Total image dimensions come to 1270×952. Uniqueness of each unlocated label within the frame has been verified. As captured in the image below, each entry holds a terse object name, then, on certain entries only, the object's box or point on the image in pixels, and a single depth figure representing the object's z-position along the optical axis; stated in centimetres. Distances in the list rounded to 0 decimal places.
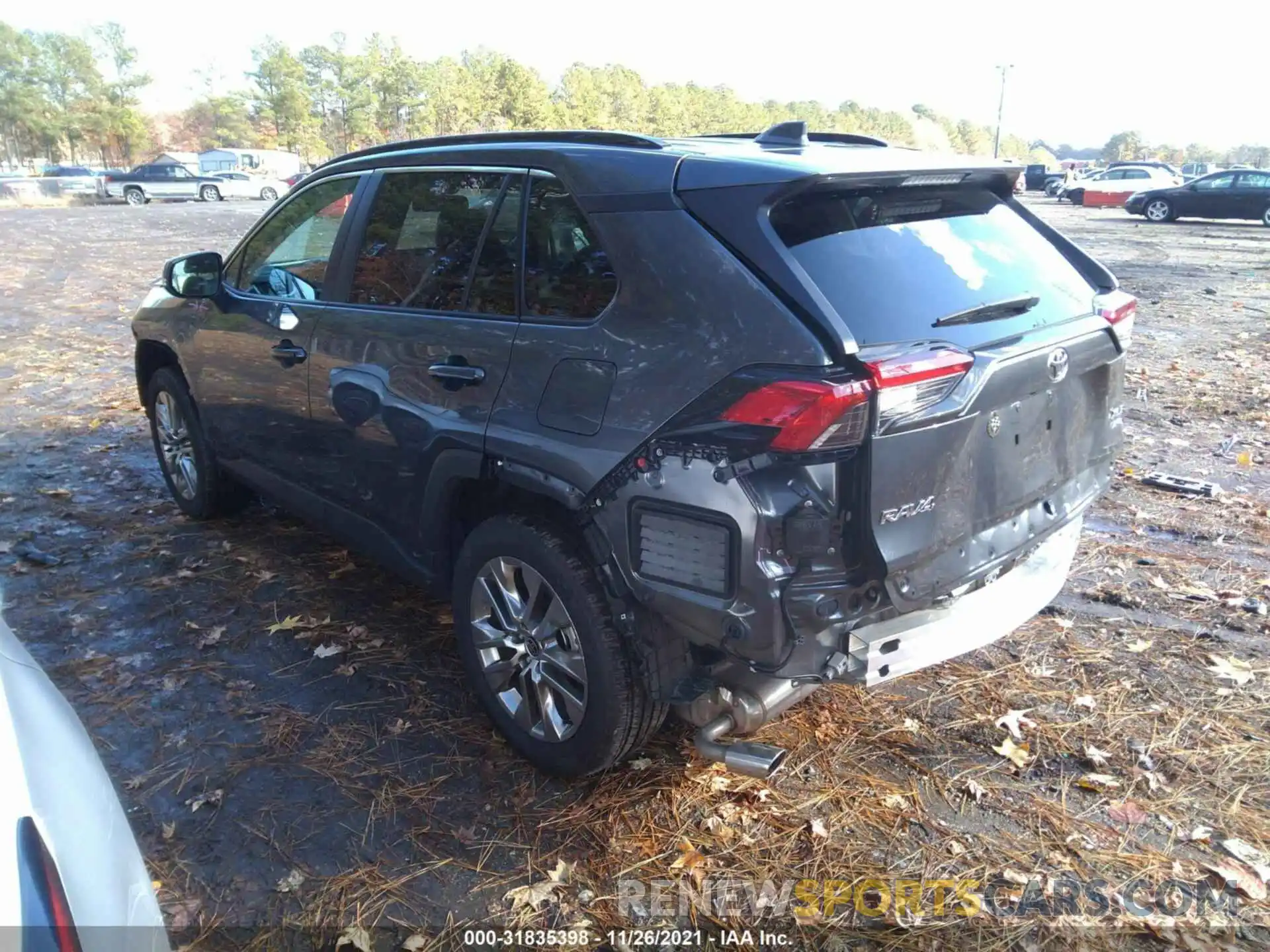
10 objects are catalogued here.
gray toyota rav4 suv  243
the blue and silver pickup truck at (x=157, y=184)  4203
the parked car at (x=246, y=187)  4341
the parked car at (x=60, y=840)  132
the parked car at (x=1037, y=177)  4838
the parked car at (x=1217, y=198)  2741
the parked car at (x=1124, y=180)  3534
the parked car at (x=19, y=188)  4334
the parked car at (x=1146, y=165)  3684
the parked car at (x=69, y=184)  4481
